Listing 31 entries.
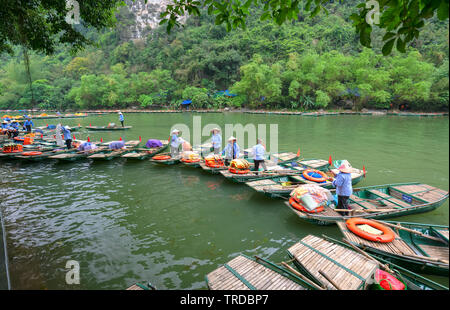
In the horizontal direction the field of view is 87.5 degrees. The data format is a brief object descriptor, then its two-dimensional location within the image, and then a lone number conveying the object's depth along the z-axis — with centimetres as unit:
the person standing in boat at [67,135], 1438
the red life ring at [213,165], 1038
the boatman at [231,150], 1054
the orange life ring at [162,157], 1215
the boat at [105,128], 2488
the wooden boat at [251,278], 380
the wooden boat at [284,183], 771
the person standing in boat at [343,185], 610
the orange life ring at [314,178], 838
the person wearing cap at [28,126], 2253
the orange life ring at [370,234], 489
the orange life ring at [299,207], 621
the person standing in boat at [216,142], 1232
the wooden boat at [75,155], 1243
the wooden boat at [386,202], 612
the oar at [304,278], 365
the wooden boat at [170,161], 1174
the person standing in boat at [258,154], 936
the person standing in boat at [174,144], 1216
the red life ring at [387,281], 367
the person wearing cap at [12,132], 1950
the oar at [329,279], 366
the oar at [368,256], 407
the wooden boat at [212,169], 1023
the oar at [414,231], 494
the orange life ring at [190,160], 1143
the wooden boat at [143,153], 1274
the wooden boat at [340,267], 377
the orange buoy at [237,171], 916
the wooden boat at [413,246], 427
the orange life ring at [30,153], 1288
